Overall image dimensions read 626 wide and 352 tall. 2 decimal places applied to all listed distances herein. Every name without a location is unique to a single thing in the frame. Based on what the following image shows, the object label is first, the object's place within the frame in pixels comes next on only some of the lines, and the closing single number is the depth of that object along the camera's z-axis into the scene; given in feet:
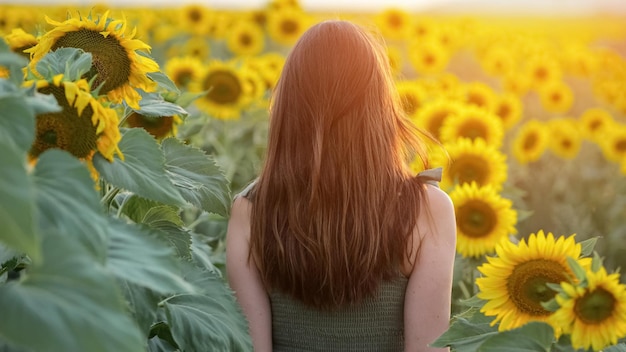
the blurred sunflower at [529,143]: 18.25
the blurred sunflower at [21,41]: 6.31
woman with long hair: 6.63
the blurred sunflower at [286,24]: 27.84
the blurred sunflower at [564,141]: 20.01
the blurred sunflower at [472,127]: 13.60
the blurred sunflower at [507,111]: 18.90
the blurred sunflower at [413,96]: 15.10
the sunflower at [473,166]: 11.37
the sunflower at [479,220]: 9.77
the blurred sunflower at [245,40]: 26.84
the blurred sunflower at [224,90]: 16.79
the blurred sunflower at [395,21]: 29.40
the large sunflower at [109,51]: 5.65
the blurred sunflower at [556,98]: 24.18
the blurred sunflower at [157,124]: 8.23
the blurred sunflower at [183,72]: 17.06
